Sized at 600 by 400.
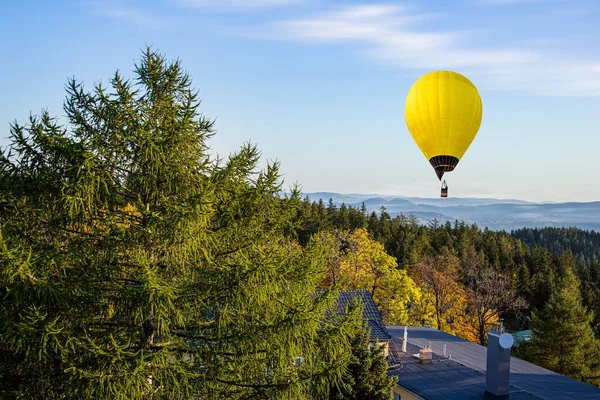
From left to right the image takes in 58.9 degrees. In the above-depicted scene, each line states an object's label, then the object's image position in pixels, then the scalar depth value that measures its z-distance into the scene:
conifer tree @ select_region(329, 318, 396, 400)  14.80
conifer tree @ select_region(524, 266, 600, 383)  27.22
